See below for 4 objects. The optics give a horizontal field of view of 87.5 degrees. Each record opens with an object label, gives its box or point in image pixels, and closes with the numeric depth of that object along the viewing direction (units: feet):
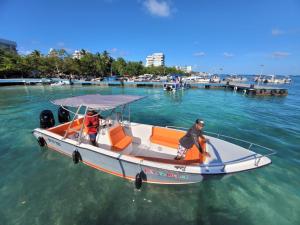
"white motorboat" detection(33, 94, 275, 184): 17.62
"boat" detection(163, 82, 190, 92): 134.62
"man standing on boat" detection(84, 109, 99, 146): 22.68
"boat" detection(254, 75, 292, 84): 316.44
